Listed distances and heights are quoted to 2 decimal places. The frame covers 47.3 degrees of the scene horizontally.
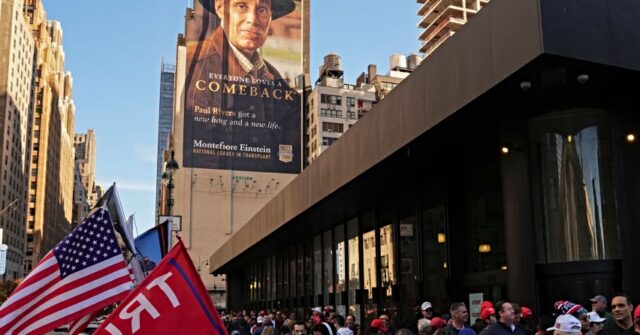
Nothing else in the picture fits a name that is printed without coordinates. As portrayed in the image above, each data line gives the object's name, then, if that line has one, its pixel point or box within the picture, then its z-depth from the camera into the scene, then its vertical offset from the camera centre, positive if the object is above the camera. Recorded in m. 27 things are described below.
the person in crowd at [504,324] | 7.37 -0.32
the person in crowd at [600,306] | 8.28 -0.17
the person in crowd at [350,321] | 13.18 -0.48
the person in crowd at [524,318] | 9.30 -0.35
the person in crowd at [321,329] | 8.42 -0.39
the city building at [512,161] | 9.14 +2.45
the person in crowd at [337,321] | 11.94 -0.43
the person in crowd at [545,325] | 7.17 -0.33
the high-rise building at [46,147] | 139.00 +31.13
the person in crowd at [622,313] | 6.40 -0.20
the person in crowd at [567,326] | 5.08 -0.24
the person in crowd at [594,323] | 6.91 -0.31
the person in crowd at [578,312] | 7.46 -0.22
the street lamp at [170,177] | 21.13 +3.73
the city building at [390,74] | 107.25 +34.20
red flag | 4.77 -0.05
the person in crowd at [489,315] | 8.42 -0.26
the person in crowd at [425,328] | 7.45 -0.35
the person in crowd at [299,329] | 8.87 -0.40
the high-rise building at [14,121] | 114.94 +29.26
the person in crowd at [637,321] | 5.29 -0.22
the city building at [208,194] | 95.25 +13.39
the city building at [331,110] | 100.31 +25.22
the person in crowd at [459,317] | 8.40 -0.28
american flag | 6.71 +0.17
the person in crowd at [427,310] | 10.24 -0.24
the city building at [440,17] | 118.31 +44.99
